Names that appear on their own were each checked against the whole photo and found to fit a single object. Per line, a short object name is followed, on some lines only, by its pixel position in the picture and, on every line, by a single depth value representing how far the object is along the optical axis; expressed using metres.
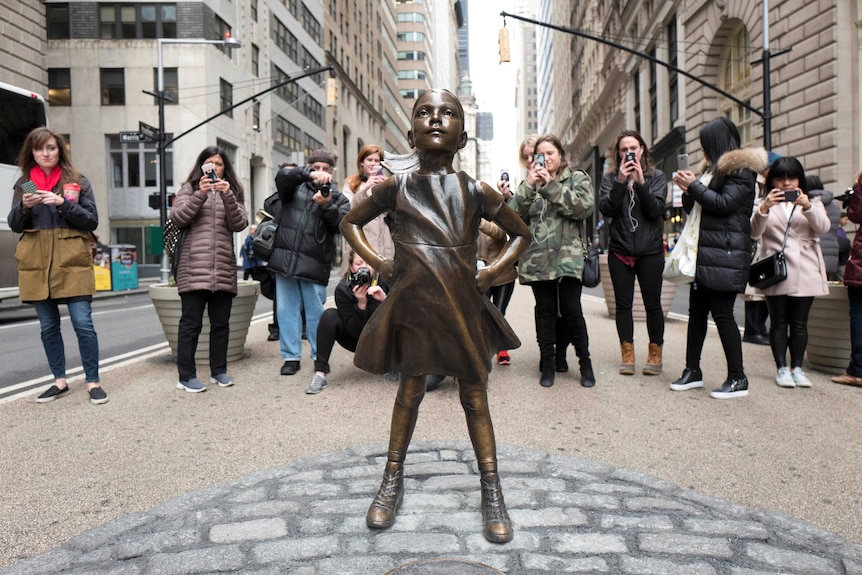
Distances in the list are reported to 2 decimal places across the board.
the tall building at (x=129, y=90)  31.31
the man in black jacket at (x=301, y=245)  5.90
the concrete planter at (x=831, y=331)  5.68
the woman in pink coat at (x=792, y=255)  5.33
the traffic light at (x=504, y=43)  17.17
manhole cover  2.30
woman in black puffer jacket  4.91
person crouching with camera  5.49
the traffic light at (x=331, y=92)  22.02
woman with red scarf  4.99
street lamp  20.81
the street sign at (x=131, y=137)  18.52
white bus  12.41
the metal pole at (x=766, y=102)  14.88
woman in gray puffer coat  5.50
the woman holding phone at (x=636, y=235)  5.69
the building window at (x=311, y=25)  46.91
